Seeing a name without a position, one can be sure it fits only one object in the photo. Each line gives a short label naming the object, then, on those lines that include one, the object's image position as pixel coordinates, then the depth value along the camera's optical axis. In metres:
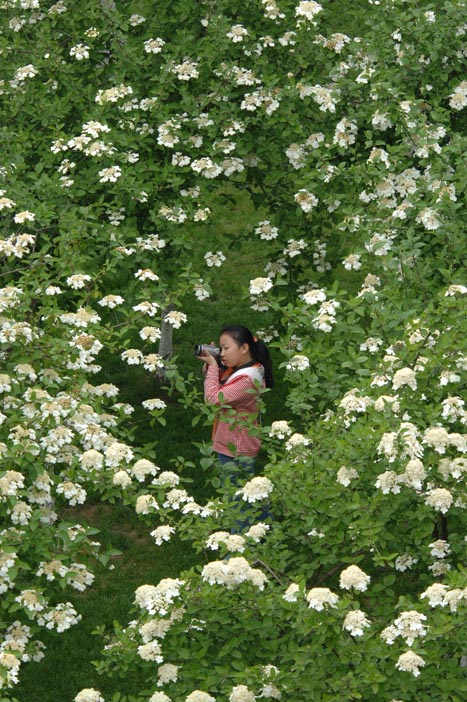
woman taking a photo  14.70
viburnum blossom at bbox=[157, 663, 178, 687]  9.71
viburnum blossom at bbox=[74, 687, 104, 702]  9.76
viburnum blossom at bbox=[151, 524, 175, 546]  10.69
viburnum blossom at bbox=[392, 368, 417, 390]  10.77
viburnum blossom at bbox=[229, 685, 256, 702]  9.15
